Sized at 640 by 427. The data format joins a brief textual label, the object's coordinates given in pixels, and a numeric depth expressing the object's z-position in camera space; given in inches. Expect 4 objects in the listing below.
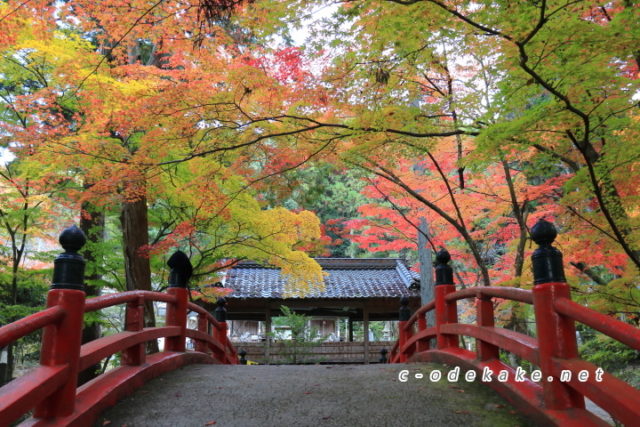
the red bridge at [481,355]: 92.9
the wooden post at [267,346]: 583.8
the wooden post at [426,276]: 493.1
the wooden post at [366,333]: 626.8
